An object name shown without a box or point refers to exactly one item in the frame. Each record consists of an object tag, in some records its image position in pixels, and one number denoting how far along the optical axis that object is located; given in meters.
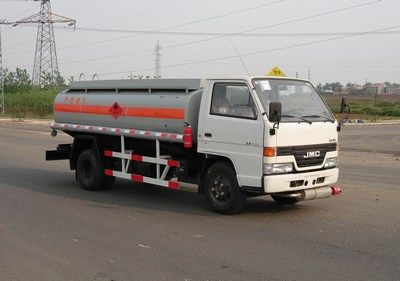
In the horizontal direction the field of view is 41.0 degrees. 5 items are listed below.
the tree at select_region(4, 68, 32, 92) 76.61
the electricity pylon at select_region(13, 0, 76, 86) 63.72
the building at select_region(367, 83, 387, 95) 129.12
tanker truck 7.76
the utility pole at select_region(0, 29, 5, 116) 58.47
